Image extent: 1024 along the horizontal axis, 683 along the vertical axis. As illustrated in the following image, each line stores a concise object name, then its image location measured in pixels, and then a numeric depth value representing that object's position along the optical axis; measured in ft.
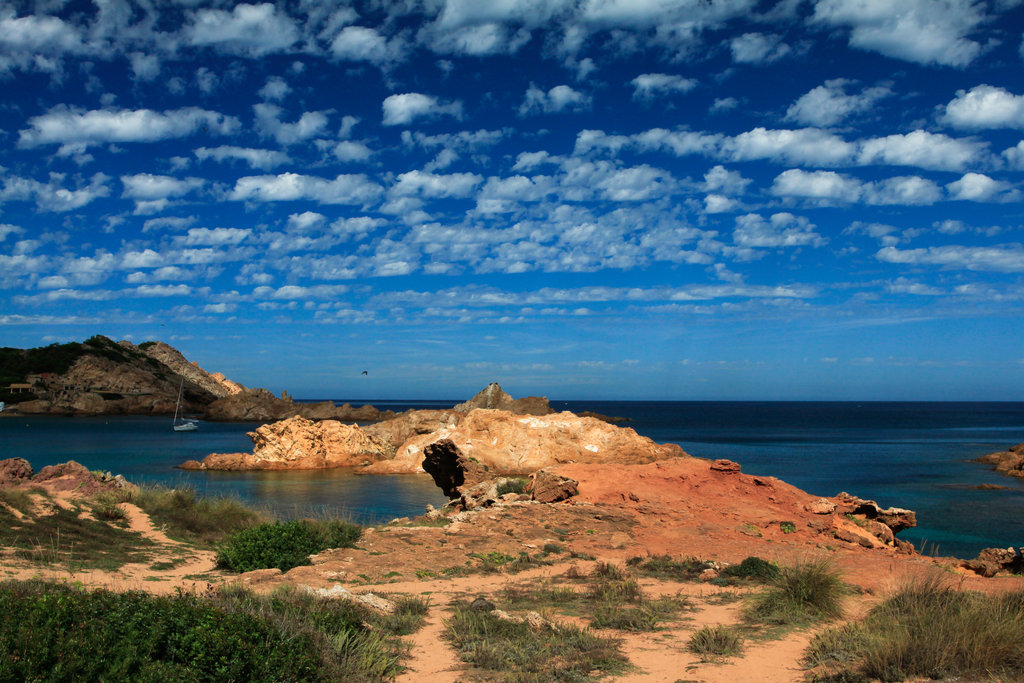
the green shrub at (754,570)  32.92
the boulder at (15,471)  55.83
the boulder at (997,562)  39.11
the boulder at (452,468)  70.34
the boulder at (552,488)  56.39
